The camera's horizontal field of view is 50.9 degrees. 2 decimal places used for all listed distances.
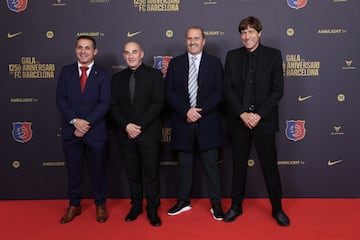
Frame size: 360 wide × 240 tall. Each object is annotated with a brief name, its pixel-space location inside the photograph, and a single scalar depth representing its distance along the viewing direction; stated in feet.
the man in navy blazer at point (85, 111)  10.71
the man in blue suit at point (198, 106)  10.79
